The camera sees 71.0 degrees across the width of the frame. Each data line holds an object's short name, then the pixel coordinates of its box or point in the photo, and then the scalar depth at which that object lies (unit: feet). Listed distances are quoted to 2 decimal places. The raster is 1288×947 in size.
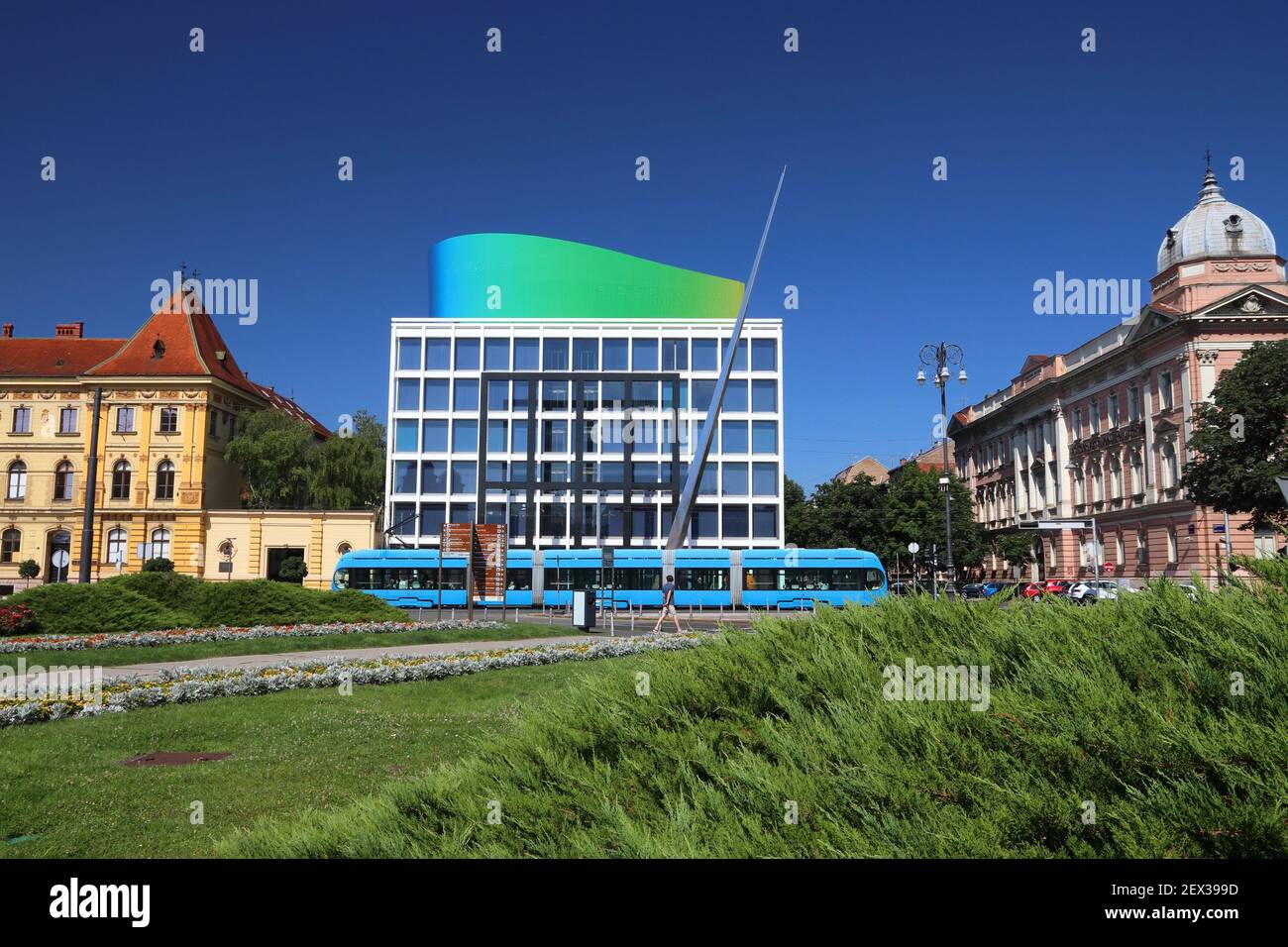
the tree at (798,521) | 254.27
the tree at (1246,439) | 134.10
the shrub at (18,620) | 69.05
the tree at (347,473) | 213.66
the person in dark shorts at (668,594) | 91.25
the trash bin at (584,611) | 90.99
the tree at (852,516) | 223.92
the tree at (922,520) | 210.59
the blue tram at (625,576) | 143.13
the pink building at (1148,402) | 167.53
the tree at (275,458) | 211.20
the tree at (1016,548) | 232.73
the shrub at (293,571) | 187.52
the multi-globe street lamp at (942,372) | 126.82
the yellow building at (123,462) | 204.54
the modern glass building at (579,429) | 215.31
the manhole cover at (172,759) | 29.48
